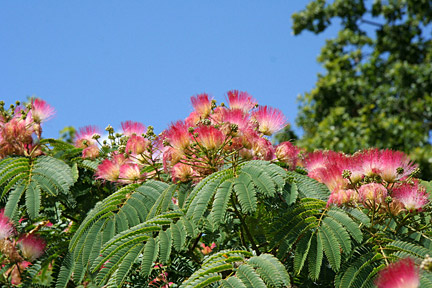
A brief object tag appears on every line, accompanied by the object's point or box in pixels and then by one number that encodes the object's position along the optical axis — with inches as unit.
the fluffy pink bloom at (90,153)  325.4
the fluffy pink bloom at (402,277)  122.9
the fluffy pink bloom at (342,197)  230.8
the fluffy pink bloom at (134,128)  303.3
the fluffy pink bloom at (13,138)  311.7
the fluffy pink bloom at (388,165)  233.0
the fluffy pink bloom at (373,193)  225.1
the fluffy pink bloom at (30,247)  285.7
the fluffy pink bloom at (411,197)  224.8
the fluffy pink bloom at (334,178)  239.9
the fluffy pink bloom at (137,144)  269.3
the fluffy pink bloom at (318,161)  262.7
